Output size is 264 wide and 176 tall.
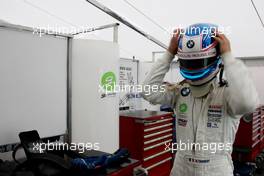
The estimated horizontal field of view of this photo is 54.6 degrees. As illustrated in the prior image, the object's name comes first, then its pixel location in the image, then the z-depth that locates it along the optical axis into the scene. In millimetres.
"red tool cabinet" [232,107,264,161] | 2266
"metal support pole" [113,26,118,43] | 1585
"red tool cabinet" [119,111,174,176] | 1807
